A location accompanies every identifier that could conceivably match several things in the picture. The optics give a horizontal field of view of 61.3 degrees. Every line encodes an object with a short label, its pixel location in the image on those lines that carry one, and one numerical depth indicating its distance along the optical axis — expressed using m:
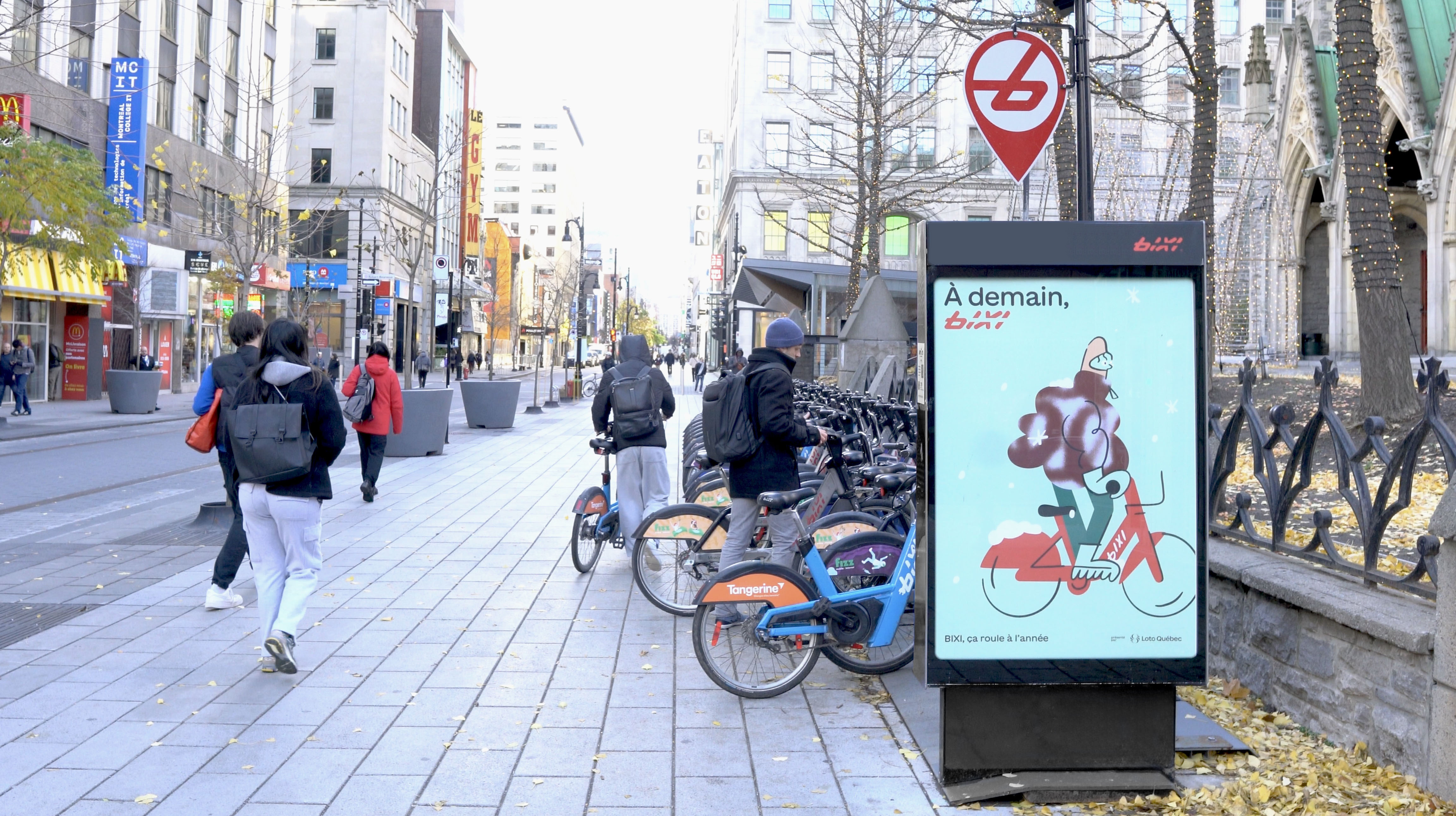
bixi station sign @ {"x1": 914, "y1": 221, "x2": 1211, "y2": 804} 4.57
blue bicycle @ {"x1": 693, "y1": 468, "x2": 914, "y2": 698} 5.71
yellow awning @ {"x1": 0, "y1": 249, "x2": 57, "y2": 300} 29.41
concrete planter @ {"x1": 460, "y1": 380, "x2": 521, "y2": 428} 26.33
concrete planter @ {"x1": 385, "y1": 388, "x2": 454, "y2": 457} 19.30
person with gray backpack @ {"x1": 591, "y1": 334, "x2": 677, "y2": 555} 9.13
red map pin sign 6.33
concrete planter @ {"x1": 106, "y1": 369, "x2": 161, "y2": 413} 28.98
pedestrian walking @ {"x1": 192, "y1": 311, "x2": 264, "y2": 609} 7.41
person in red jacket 13.55
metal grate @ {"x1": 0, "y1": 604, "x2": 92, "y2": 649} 6.83
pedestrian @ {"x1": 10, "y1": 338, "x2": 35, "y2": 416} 27.45
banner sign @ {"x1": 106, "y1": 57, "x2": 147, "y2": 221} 33.84
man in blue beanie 6.57
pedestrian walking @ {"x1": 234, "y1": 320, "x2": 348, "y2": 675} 6.20
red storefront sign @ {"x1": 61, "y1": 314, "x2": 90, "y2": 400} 34.69
